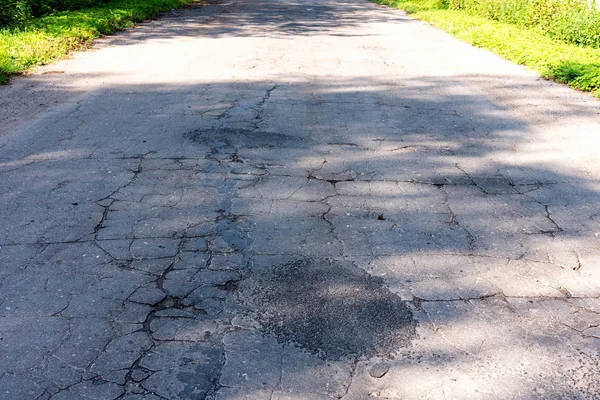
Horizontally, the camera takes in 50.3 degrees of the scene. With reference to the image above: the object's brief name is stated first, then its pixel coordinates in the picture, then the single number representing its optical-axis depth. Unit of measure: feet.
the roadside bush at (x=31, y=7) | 45.21
